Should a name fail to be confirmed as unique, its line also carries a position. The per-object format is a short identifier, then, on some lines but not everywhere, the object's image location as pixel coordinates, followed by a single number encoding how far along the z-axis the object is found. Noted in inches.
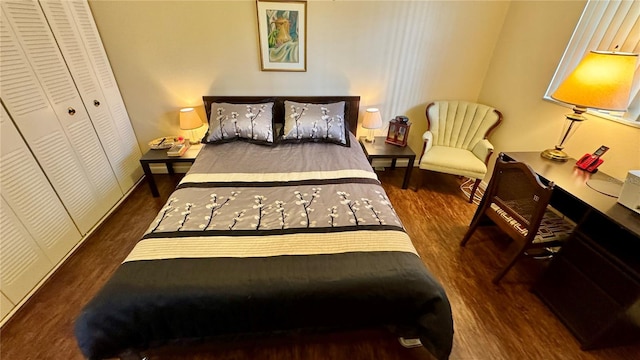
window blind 62.6
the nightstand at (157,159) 92.1
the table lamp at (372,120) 101.4
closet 60.1
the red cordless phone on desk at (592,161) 64.1
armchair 95.8
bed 42.0
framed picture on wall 89.3
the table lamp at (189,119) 95.0
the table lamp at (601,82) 55.1
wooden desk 48.3
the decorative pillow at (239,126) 90.7
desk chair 55.0
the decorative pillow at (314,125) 92.3
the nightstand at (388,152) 99.7
